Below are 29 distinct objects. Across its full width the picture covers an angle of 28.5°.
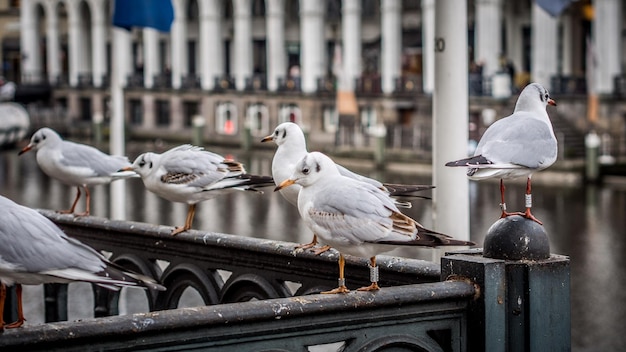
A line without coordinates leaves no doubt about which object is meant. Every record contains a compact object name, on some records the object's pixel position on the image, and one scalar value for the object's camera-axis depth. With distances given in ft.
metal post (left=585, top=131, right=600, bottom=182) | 108.06
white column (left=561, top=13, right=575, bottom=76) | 152.05
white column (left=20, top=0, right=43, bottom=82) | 227.81
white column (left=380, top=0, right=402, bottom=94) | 160.56
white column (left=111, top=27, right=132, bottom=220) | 55.98
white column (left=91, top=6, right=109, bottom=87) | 213.66
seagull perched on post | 19.92
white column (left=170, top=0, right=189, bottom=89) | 195.11
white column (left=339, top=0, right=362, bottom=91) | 165.27
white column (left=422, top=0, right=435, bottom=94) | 149.42
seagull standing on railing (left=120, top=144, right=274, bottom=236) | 26.18
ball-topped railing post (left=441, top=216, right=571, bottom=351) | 17.16
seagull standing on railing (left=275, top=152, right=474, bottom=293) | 16.70
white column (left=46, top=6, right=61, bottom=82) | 225.35
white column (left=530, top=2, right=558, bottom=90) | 144.56
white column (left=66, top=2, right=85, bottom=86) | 220.23
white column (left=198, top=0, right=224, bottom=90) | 190.19
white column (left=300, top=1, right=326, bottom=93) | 170.40
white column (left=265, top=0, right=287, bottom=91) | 178.91
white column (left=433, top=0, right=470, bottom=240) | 29.32
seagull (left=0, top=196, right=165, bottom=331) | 17.21
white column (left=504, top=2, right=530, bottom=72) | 161.89
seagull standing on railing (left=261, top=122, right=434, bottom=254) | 22.44
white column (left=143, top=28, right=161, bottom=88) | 200.85
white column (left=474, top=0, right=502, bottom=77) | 150.30
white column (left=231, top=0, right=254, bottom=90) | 185.57
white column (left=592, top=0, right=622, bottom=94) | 135.95
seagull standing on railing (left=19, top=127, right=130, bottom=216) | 31.50
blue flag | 53.06
